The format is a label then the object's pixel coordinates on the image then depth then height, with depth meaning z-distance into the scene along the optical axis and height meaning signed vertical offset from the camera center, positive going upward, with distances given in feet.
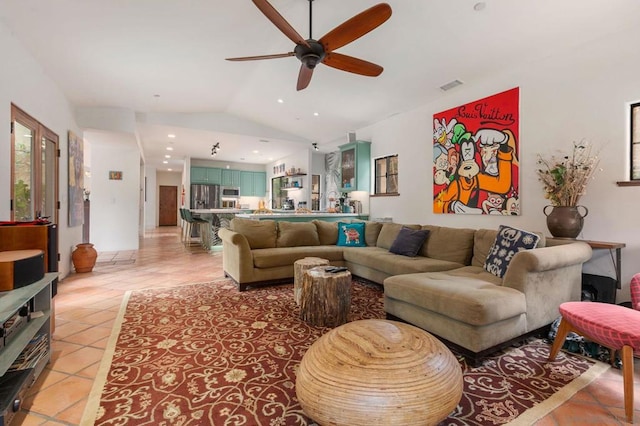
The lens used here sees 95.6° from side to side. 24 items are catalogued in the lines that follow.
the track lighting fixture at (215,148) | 24.59 +5.17
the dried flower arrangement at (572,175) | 9.16 +1.15
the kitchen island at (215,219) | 22.24 -0.95
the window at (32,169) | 9.10 +1.29
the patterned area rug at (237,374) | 4.83 -3.43
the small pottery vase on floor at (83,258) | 14.65 -2.69
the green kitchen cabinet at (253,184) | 34.42 +2.83
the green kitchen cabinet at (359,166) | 19.11 +2.85
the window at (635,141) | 8.71 +2.14
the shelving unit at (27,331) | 4.40 -2.33
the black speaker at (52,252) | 6.63 -1.10
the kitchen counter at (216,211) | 22.85 -0.36
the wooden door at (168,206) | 43.88 +0.00
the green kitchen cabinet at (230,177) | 33.04 +3.41
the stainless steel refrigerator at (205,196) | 31.09 +1.12
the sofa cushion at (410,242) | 11.80 -1.35
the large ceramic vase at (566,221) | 9.02 -0.32
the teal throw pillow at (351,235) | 14.61 -1.35
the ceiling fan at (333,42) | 6.88 +4.55
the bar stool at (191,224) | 23.85 -1.53
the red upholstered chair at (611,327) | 5.02 -2.16
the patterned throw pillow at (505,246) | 8.25 -1.05
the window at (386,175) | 17.60 +2.13
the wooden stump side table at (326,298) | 8.30 -2.62
